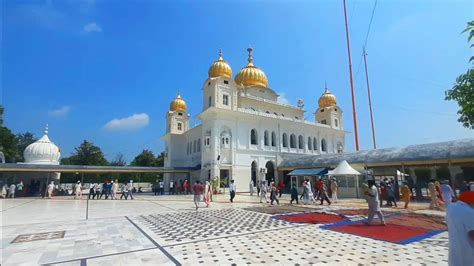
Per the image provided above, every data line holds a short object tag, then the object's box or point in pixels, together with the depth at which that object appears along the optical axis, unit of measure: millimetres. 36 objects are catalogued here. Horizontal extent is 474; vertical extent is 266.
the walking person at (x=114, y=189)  21356
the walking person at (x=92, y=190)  20925
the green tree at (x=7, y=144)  42281
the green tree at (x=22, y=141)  52875
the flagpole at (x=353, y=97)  28034
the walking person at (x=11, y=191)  21998
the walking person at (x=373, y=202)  8062
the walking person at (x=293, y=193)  15427
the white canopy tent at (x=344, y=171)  19062
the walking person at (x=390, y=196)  13875
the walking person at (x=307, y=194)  15359
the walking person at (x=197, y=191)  13617
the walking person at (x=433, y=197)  11940
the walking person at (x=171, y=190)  27736
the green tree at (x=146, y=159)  52178
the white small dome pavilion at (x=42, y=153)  28625
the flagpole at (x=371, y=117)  33812
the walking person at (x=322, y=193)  15216
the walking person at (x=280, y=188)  20980
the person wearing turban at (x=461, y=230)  2680
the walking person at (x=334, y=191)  16609
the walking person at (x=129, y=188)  21102
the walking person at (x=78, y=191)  21262
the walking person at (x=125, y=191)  20766
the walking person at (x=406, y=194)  13246
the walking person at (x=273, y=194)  15416
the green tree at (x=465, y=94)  7273
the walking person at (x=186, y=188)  26062
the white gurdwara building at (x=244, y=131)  27938
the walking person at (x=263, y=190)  17453
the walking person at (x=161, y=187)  27391
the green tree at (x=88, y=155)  46844
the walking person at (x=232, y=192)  17328
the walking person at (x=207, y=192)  14373
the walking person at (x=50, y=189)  21516
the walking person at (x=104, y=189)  21203
